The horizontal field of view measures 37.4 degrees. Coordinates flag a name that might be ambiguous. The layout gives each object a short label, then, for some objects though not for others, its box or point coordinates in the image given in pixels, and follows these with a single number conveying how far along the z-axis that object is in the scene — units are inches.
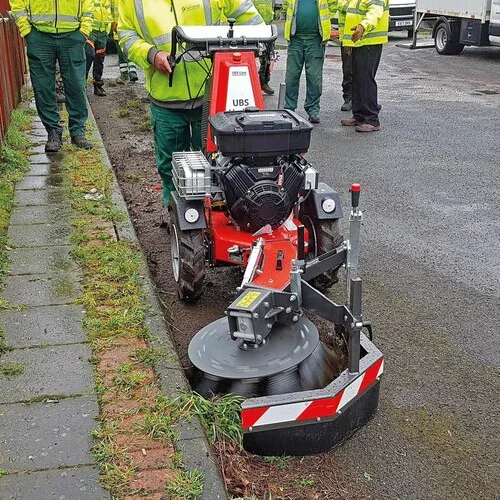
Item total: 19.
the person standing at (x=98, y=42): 453.5
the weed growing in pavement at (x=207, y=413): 126.3
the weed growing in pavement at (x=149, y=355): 146.5
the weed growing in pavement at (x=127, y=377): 137.8
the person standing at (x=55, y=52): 301.4
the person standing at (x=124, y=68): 534.9
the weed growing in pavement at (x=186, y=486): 108.1
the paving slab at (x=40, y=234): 214.7
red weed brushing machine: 127.4
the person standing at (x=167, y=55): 207.0
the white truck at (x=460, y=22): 654.5
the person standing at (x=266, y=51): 207.5
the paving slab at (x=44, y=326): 157.6
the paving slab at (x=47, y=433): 117.4
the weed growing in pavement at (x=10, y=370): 142.9
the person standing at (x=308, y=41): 391.2
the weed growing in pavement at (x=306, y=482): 121.2
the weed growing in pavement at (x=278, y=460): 126.6
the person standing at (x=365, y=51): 375.6
